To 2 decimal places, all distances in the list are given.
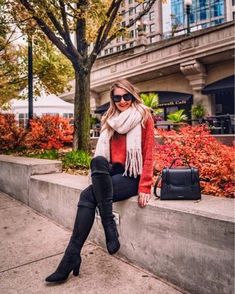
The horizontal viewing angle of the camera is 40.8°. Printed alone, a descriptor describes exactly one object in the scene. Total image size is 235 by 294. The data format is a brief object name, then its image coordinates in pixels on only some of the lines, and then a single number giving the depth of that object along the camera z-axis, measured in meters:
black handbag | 2.93
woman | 2.95
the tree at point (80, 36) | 7.88
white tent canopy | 16.89
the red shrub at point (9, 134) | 10.00
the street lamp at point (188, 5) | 19.65
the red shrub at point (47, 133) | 10.05
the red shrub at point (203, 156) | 3.88
